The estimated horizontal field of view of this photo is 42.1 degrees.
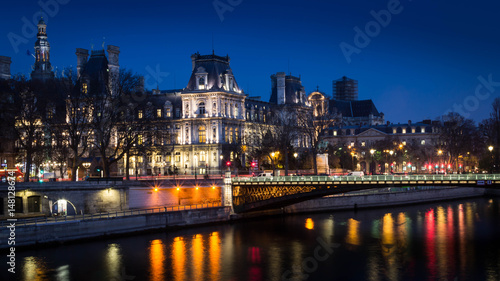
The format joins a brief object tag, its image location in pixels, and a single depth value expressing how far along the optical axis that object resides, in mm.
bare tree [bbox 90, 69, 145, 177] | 75438
